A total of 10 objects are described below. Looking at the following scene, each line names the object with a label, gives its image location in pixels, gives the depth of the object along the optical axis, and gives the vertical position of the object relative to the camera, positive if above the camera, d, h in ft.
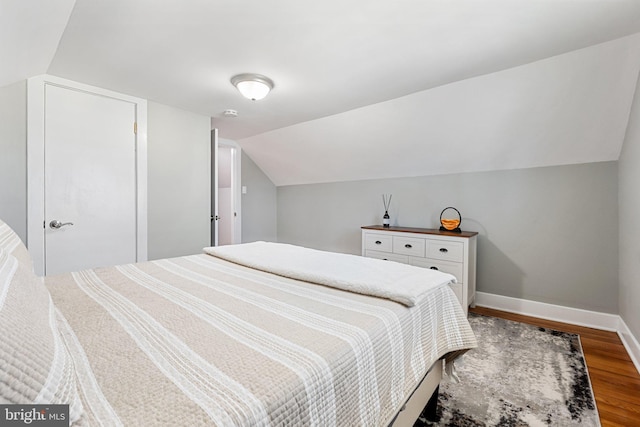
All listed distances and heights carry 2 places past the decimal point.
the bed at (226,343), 1.79 -1.24
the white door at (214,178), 11.28 +1.38
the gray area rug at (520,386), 4.90 -3.53
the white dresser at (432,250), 9.32 -1.39
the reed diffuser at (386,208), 12.45 +0.19
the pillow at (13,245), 3.33 -0.41
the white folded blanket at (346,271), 4.13 -1.04
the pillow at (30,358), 1.43 -0.84
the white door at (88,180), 8.16 +1.02
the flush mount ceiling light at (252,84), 7.84 +3.61
